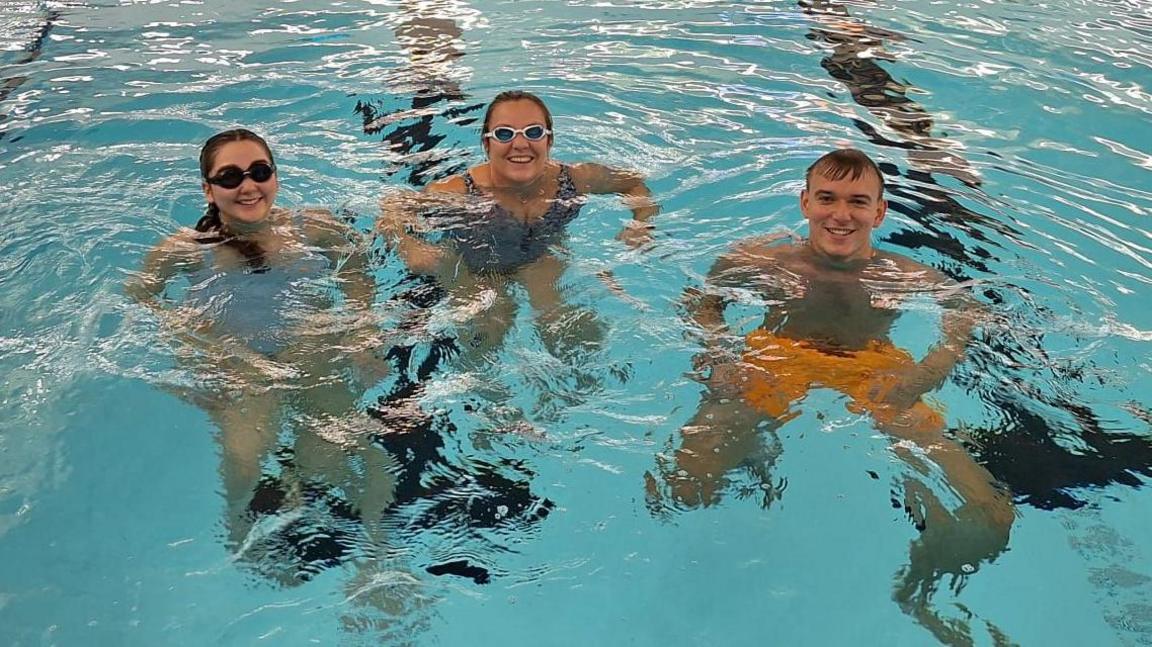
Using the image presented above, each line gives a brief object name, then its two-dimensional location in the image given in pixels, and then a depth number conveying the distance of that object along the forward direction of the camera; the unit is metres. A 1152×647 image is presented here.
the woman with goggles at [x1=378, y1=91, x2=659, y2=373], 4.50
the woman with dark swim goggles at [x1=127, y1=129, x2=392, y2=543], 3.71
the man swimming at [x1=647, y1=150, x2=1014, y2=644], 3.43
